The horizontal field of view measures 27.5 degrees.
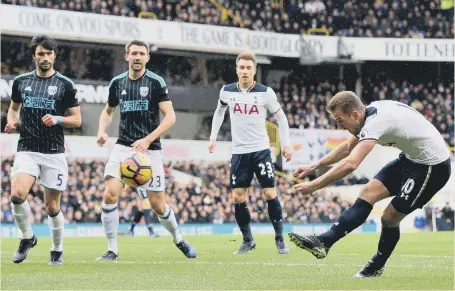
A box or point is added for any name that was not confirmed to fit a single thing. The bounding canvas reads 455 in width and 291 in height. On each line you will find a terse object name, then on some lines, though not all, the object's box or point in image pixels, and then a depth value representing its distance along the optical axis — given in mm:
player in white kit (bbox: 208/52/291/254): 12641
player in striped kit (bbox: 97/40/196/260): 10633
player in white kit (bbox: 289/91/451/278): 7645
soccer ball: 10109
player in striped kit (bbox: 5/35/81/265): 10305
